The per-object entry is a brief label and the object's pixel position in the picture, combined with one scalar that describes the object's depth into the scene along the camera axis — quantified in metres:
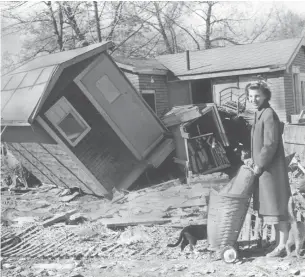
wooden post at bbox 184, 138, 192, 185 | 11.20
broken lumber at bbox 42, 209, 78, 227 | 7.80
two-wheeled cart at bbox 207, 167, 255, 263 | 4.68
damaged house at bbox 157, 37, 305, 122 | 16.72
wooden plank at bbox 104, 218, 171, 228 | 7.06
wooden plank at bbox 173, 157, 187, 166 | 11.31
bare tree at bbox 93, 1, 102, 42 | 21.08
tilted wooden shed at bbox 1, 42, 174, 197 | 9.24
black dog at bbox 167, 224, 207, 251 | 5.40
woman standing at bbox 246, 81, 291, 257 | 4.61
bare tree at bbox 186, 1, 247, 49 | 21.81
